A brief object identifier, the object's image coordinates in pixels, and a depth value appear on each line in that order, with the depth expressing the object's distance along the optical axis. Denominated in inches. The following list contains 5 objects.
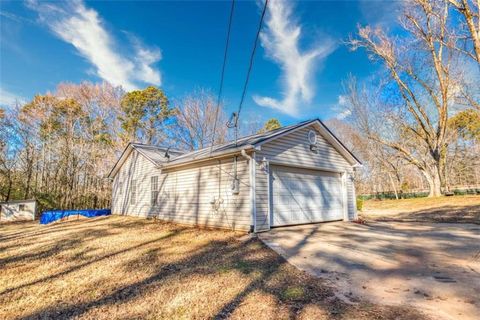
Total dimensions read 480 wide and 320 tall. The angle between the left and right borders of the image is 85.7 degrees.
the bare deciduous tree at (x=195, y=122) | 956.6
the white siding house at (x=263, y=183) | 310.7
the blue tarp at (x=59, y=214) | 538.9
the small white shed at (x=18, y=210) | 610.2
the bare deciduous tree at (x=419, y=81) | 627.8
